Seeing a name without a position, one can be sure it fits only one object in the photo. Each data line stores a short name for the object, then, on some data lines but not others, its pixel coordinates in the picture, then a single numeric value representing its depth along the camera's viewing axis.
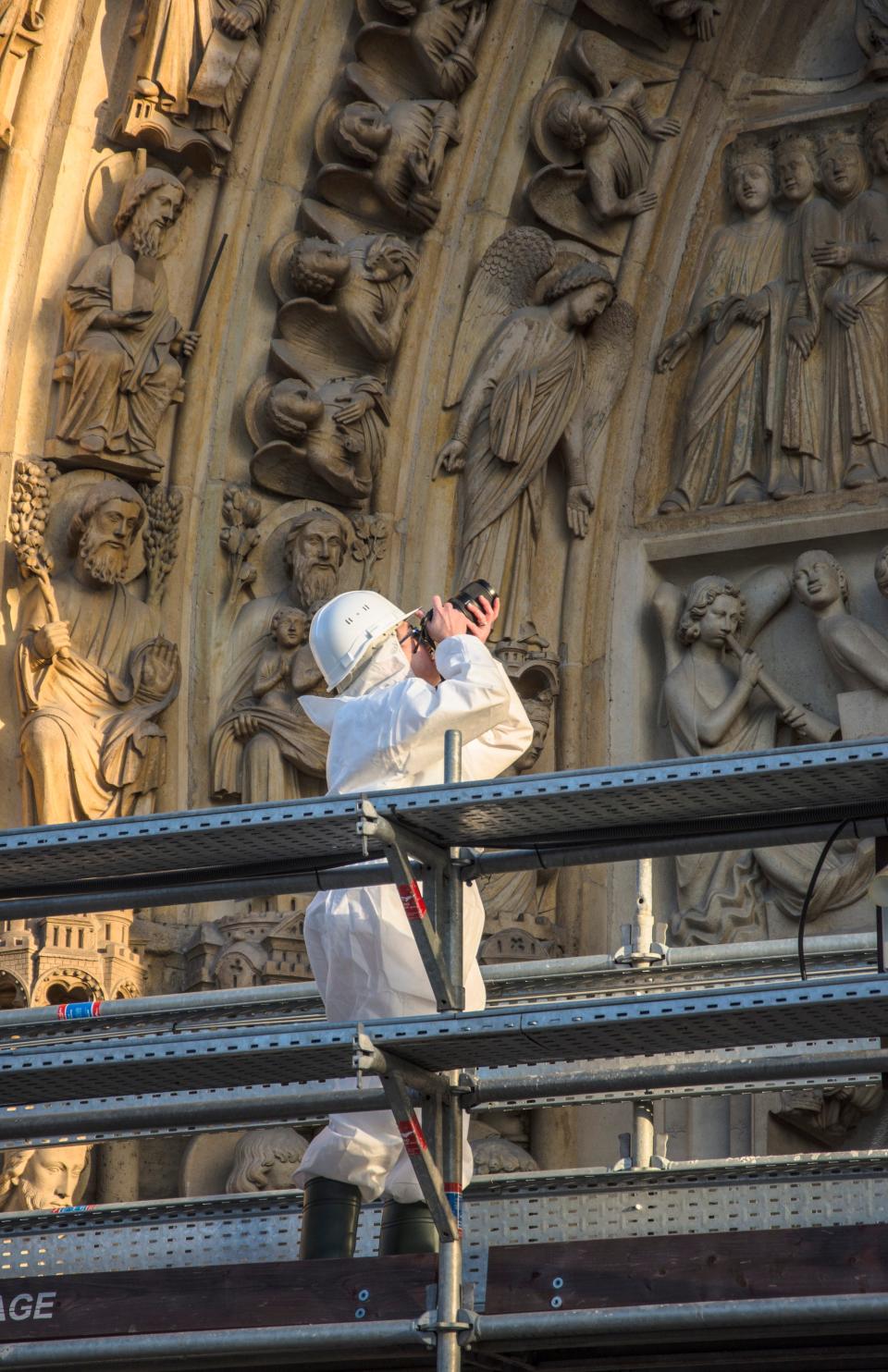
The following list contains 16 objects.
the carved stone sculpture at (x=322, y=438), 19.41
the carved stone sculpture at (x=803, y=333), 20.55
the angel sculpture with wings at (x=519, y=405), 20.12
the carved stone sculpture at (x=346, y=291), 19.53
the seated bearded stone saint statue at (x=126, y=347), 18.53
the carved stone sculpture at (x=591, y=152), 20.56
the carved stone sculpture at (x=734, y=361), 20.83
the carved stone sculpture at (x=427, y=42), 19.77
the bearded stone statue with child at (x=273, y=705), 18.69
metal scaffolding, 10.44
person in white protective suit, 11.69
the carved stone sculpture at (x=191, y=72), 18.75
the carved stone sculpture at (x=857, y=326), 20.36
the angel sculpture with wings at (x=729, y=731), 19.22
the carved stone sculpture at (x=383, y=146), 19.61
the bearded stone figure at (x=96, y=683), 17.91
